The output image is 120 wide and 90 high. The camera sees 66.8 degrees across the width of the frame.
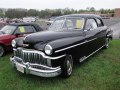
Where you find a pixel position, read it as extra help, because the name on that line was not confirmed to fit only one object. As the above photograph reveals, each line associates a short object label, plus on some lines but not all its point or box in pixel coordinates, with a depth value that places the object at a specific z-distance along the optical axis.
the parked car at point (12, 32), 4.01
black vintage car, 2.35
